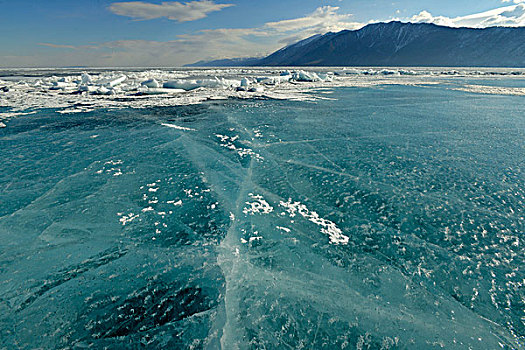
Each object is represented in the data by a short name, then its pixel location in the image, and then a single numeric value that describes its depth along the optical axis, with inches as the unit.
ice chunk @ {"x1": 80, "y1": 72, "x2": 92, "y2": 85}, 981.2
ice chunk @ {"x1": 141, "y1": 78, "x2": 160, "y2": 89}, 807.1
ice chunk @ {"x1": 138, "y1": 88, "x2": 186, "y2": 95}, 715.8
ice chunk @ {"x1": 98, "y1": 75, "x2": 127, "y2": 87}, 897.5
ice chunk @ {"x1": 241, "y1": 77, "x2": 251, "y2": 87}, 897.8
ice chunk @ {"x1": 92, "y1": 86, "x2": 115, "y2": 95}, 716.0
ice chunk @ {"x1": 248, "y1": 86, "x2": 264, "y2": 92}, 784.0
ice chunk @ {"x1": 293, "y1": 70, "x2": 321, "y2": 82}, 1216.4
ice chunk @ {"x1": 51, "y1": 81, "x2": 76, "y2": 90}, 839.1
